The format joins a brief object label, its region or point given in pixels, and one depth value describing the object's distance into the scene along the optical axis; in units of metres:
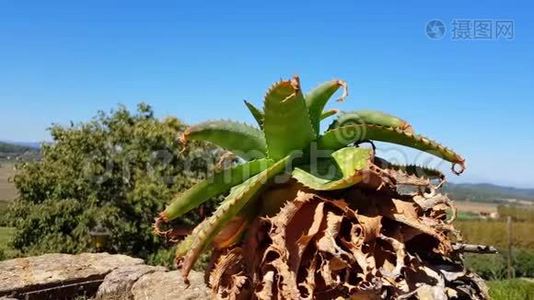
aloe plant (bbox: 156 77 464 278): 1.50
